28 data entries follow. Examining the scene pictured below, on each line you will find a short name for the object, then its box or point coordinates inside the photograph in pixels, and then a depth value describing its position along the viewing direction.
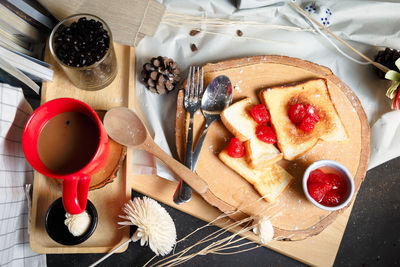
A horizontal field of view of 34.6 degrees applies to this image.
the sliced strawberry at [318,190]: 0.86
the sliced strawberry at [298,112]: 0.89
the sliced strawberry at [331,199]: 0.87
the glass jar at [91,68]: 0.84
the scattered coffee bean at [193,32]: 0.95
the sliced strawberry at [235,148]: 0.88
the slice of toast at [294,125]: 0.89
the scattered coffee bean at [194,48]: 0.94
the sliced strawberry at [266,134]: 0.89
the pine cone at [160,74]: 0.90
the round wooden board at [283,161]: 0.89
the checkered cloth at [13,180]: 0.84
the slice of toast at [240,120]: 0.89
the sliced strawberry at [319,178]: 0.87
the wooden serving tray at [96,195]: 0.89
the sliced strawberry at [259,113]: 0.89
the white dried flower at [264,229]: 0.87
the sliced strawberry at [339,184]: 0.87
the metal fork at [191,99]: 0.89
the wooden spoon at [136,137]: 0.86
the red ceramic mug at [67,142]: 0.81
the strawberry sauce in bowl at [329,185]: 0.86
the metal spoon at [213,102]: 0.89
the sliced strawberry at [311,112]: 0.89
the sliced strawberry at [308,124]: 0.88
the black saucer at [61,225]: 0.86
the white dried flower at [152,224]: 0.85
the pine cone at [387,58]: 0.93
